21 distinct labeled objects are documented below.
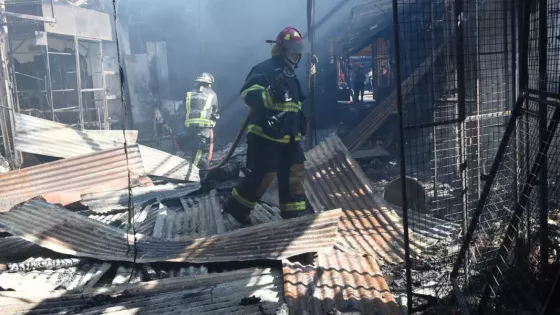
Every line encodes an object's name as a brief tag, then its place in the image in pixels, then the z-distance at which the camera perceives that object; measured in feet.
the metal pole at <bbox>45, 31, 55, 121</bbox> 40.86
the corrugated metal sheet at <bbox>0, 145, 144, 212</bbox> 21.76
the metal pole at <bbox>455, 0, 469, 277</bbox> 12.02
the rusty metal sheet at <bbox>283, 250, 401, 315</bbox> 11.30
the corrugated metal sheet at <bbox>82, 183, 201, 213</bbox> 20.57
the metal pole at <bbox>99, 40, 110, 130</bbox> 45.39
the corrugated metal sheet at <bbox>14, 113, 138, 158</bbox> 26.94
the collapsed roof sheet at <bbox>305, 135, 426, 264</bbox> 15.91
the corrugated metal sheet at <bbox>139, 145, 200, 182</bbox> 27.07
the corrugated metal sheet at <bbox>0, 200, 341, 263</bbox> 14.23
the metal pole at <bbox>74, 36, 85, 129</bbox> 43.86
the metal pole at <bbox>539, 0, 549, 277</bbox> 9.31
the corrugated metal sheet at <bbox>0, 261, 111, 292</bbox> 12.80
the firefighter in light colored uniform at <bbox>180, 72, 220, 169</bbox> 31.86
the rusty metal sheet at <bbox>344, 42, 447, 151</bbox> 32.14
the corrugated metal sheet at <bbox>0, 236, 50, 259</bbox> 14.85
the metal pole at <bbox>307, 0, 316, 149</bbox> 26.76
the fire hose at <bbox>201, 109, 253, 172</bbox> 19.24
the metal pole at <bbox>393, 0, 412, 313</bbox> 9.83
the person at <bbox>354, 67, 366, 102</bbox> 55.72
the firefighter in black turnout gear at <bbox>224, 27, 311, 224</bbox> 17.29
